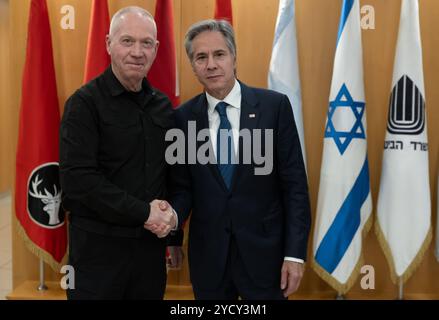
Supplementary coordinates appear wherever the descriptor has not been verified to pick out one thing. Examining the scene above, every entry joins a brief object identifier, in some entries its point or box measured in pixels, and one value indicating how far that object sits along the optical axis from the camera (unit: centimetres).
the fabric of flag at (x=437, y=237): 302
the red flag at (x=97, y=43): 293
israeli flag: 289
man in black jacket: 175
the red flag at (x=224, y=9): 296
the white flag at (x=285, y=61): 295
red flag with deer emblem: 295
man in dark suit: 180
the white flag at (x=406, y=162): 286
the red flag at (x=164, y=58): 295
